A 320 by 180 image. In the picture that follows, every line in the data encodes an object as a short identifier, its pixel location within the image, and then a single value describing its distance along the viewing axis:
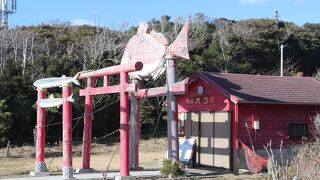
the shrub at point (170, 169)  15.13
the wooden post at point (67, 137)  14.77
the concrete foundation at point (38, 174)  15.95
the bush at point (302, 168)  7.80
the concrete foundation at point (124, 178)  14.21
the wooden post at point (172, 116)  15.69
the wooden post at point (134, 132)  17.55
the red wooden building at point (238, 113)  17.50
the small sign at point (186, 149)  18.83
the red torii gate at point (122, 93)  14.41
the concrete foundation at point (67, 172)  14.71
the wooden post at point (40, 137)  16.52
